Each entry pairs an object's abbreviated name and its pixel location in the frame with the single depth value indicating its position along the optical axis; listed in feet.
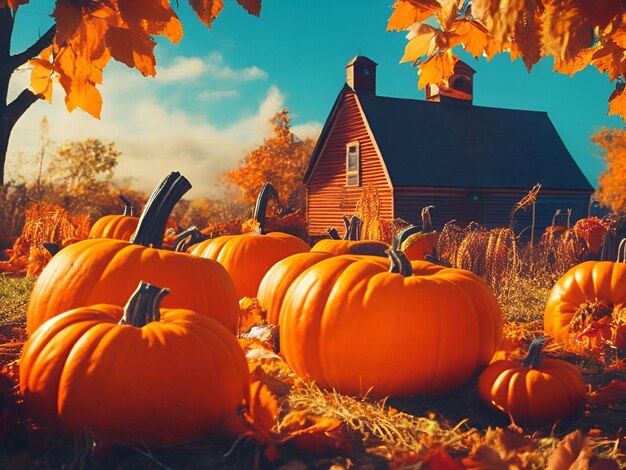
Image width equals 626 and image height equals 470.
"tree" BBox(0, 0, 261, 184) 7.59
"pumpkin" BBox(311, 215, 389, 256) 16.83
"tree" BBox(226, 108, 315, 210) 125.49
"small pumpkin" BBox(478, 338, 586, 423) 9.73
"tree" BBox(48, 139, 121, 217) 101.96
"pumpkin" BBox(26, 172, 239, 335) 11.66
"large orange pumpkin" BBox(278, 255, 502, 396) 10.37
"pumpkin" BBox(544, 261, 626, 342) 14.47
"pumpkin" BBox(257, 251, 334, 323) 13.99
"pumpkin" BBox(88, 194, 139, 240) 28.84
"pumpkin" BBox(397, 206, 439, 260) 24.31
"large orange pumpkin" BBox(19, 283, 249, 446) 8.05
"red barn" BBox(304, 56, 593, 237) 70.08
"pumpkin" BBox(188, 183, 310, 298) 17.94
